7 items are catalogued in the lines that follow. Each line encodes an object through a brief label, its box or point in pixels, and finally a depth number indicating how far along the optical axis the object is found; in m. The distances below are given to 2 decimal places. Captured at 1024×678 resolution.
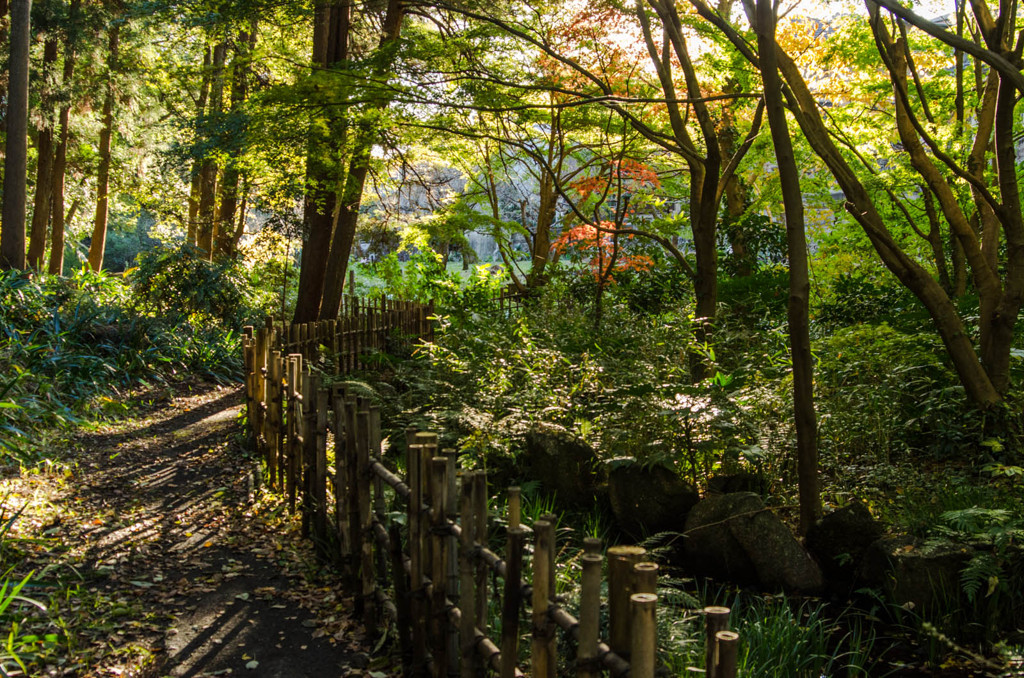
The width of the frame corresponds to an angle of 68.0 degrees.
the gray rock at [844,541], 4.32
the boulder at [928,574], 3.78
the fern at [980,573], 3.52
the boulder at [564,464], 5.38
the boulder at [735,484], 5.23
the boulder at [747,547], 4.38
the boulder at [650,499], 4.96
